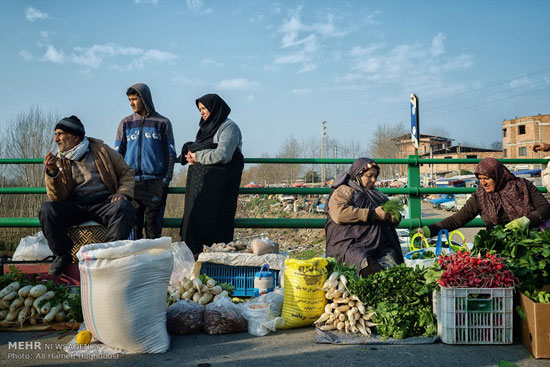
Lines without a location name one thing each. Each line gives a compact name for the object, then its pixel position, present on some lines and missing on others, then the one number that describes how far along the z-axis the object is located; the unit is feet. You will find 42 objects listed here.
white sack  9.75
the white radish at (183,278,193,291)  13.11
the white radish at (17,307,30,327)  11.77
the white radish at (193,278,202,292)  12.95
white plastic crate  10.01
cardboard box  9.24
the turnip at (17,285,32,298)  11.95
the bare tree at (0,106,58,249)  44.98
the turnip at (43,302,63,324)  11.85
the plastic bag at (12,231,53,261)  15.11
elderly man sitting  13.61
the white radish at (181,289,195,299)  12.87
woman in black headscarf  16.20
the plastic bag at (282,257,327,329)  11.55
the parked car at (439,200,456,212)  98.70
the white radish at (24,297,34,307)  11.94
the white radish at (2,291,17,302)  11.88
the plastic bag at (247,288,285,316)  12.17
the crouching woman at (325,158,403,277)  13.84
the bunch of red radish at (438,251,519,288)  10.09
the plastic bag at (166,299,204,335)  11.39
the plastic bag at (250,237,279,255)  14.66
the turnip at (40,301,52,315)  11.94
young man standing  16.62
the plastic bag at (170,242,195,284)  14.60
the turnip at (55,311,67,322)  12.01
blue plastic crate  14.64
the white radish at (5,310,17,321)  11.85
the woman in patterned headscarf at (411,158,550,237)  14.44
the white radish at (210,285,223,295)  13.07
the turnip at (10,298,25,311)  11.90
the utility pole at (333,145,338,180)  162.30
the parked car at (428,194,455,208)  110.28
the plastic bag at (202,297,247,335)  11.38
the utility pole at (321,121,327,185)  163.43
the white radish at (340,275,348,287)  11.46
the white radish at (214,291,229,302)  12.77
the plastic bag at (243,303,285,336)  11.41
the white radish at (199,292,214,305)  12.66
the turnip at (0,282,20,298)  11.96
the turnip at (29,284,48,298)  11.97
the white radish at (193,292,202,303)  12.75
